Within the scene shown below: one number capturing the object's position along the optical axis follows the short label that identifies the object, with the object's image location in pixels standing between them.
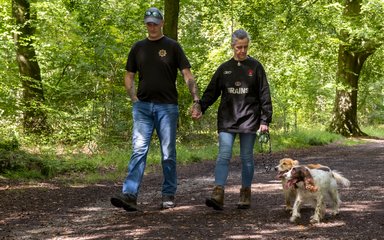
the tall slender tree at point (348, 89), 21.84
